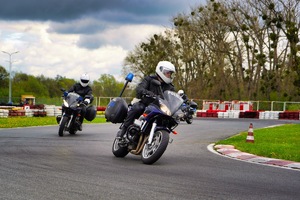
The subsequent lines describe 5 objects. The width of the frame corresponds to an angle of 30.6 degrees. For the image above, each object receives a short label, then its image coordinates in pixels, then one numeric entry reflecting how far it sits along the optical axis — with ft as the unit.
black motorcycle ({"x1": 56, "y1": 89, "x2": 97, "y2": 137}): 52.95
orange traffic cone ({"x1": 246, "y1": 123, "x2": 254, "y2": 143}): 49.49
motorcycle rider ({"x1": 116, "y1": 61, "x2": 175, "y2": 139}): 33.45
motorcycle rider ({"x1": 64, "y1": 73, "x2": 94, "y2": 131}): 54.44
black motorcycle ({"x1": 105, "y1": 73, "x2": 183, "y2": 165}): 31.48
